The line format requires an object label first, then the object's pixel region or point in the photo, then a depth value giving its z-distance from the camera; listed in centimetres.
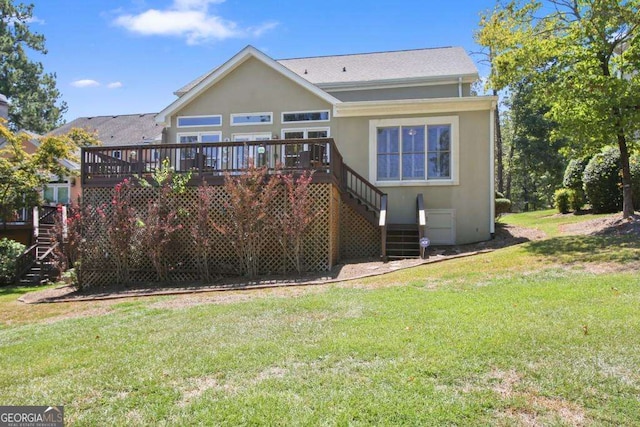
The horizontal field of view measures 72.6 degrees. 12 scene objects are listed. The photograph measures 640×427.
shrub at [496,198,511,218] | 1993
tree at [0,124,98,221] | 1580
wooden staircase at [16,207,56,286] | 1512
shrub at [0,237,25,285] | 1533
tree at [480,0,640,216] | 1084
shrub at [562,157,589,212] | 1730
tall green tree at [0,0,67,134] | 3738
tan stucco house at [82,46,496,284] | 1177
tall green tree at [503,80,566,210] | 2828
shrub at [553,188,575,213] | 1844
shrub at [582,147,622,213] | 1444
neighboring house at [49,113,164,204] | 2217
